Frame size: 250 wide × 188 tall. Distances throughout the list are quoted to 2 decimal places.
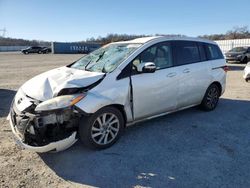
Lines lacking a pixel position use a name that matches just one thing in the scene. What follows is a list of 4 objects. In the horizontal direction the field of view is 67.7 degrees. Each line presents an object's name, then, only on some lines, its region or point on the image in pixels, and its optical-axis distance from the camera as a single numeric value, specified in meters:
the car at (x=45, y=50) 40.60
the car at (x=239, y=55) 15.32
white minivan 2.64
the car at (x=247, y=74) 7.78
